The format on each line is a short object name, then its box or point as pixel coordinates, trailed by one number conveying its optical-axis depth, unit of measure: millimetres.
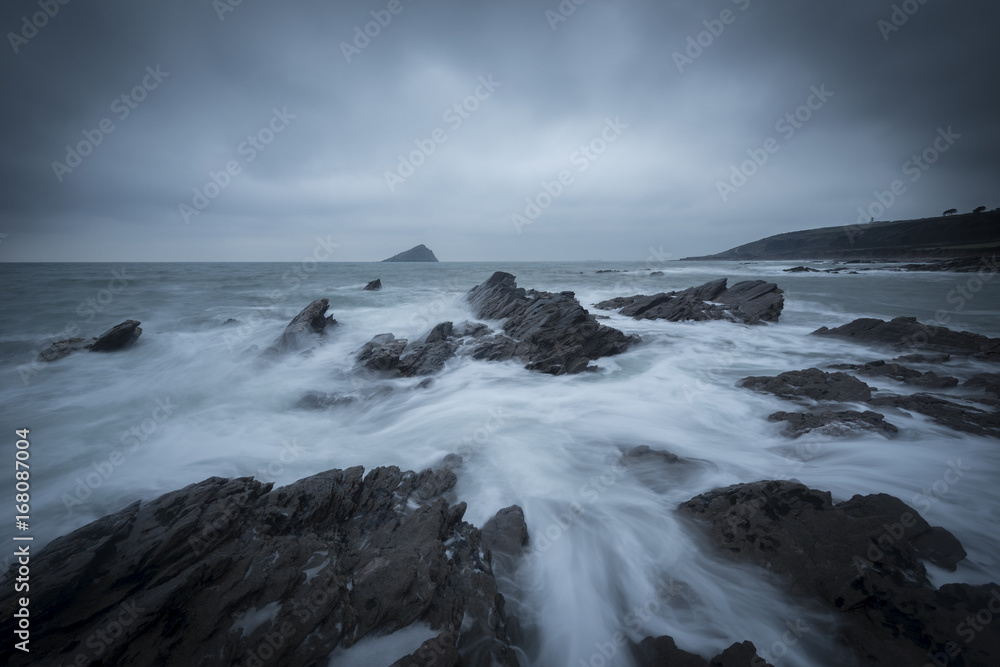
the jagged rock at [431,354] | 11234
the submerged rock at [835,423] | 6219
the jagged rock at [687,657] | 3023
